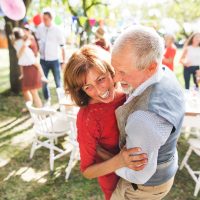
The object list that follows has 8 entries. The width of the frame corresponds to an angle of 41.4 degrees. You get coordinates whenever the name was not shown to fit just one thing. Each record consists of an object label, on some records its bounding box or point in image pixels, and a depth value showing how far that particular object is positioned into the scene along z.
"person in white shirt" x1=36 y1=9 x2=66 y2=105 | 5.91
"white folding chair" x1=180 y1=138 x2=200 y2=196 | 3.12
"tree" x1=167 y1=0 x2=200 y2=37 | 15.26
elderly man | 1.07
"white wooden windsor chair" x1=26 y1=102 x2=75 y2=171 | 3.44
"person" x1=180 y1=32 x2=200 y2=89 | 6.45
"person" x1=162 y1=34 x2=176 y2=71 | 5.91
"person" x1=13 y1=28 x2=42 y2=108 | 5.27
